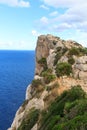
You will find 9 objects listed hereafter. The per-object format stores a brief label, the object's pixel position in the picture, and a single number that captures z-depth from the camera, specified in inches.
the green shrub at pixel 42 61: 1398.6
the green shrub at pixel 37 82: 860.7
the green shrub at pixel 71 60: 902.5
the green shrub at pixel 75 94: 483.6
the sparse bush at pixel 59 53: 1087.2
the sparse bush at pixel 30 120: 572.6
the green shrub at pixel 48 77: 783.3
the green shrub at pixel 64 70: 816.5
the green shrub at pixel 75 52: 988.4
